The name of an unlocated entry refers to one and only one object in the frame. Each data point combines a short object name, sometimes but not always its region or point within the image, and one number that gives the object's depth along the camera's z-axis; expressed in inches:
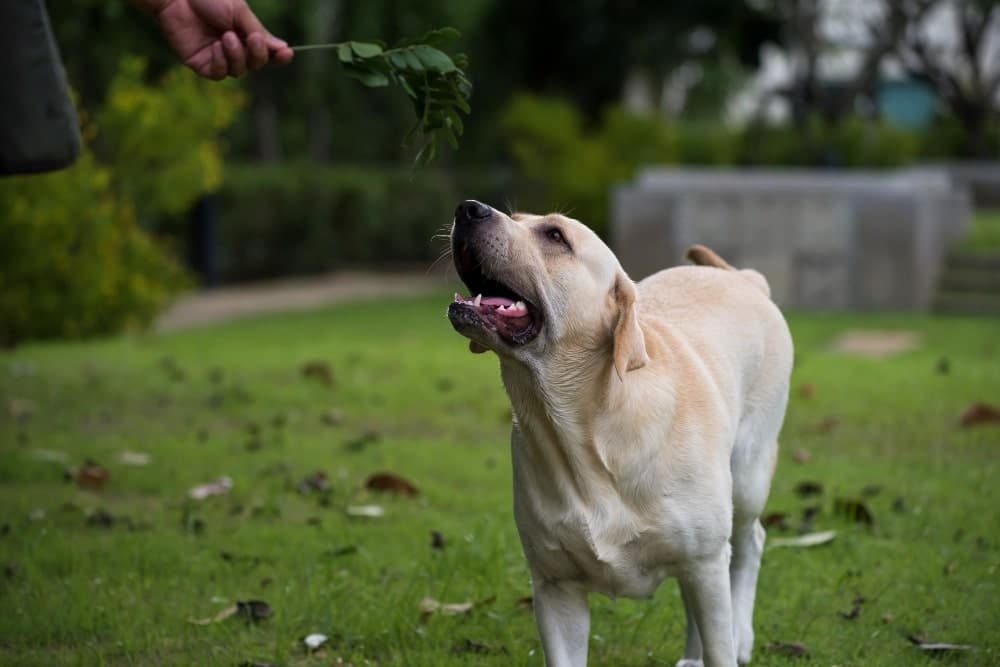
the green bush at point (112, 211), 478.6
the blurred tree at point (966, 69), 1075.3
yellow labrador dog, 157.2
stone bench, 578.6
